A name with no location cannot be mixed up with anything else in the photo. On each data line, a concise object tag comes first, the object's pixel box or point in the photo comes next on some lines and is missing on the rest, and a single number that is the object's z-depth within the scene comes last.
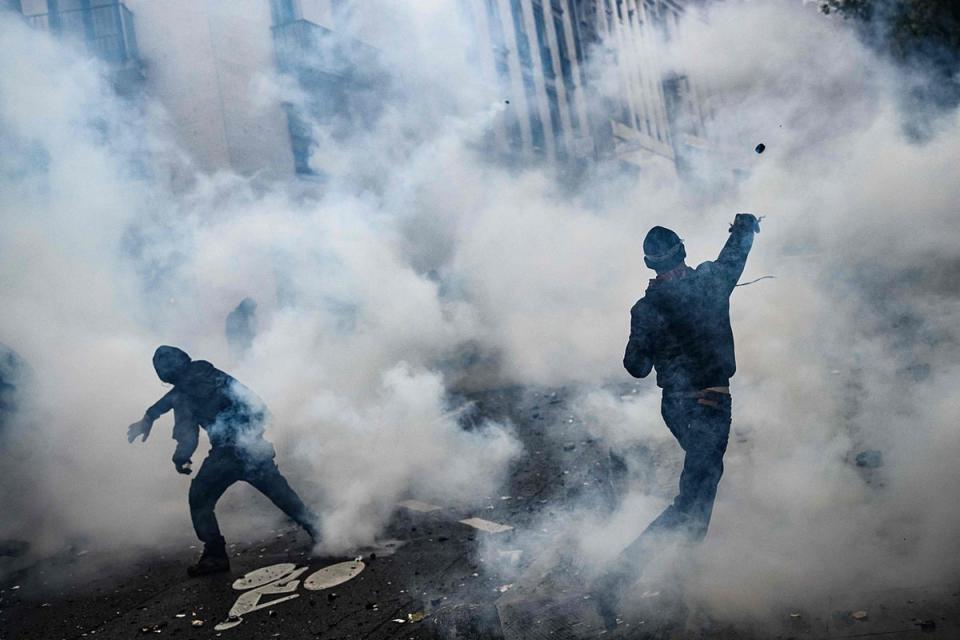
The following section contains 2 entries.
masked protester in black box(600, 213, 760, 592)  3.17
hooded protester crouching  4.77
